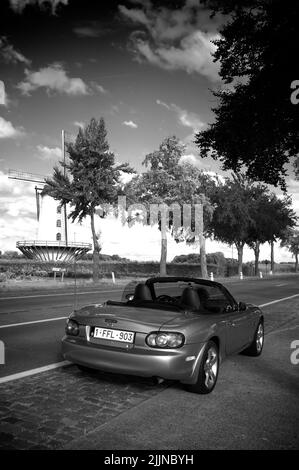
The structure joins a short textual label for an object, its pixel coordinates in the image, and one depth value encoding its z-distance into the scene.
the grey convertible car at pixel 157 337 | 4.39
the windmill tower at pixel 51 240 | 53.34
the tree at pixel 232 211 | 43.09
